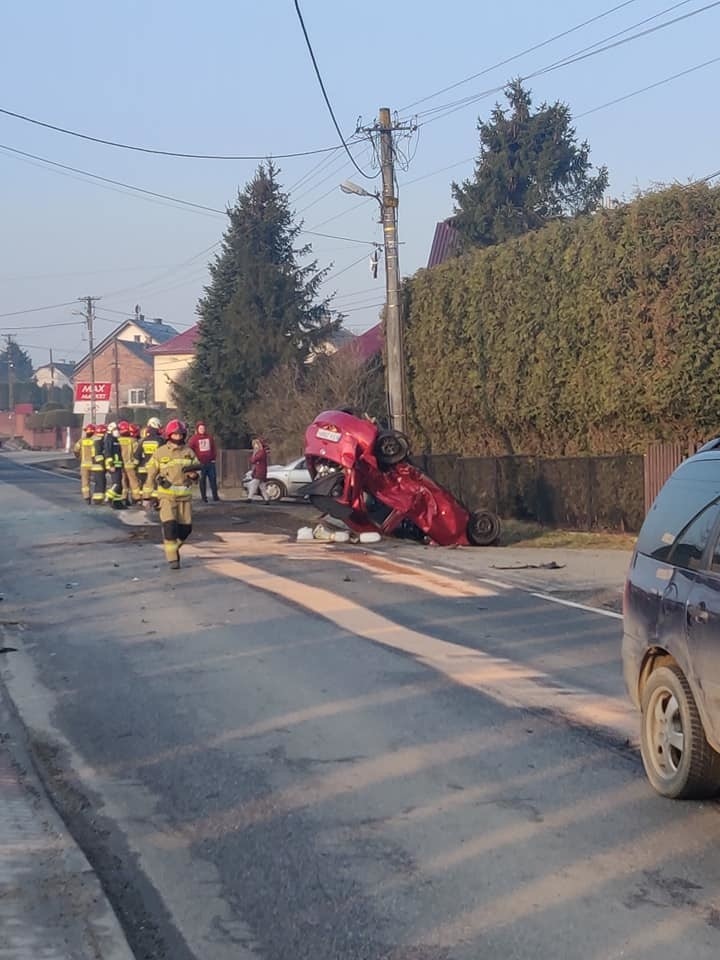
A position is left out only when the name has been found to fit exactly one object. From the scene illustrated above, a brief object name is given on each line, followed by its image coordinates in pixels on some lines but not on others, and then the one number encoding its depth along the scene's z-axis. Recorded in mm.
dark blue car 6254
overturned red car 19969
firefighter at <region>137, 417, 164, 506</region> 27016
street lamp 27672
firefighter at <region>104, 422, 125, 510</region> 28422
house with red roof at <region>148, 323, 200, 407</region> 90500
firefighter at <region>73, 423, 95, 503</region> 29594
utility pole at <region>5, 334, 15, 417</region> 132550
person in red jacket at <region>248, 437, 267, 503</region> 32094
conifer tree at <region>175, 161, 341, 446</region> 47812
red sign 48656
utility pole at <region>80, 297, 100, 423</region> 76844
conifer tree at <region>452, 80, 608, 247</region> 55219
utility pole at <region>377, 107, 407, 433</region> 26375
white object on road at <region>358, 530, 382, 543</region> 20922
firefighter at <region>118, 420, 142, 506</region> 28125
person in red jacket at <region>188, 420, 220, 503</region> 29562
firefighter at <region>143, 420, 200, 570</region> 16609
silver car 33156
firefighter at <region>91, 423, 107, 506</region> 28953
